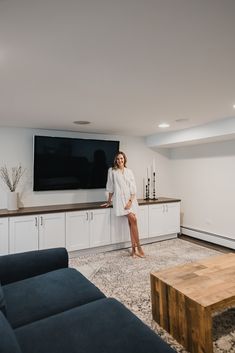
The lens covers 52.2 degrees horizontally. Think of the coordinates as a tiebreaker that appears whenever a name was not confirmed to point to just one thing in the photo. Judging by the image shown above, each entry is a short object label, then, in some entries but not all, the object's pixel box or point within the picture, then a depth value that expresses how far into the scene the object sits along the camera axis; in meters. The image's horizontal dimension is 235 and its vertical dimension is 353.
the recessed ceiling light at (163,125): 3.82
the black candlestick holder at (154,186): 5.01
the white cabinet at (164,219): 4.61
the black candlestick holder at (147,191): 5.03
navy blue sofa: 1.28
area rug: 2.04
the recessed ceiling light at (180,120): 3.47
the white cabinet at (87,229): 3.86
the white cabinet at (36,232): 3.47
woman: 4.00
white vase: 3.71
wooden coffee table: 1.73
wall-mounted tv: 4.04
